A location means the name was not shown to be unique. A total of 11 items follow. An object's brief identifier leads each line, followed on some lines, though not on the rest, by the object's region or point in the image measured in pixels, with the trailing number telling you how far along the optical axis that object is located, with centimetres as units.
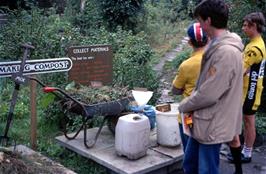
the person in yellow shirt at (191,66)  371
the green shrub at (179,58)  1129
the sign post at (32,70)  427
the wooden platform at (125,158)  439
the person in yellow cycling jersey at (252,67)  480
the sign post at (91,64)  543
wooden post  510
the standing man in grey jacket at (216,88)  302
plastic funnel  477
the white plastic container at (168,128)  475
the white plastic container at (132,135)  442
